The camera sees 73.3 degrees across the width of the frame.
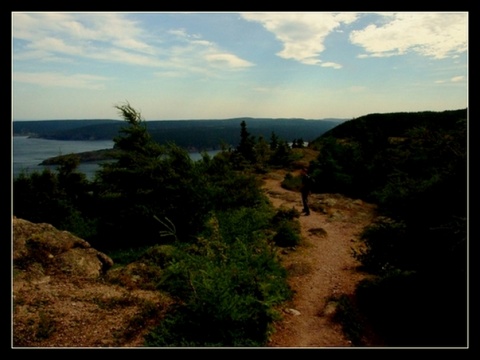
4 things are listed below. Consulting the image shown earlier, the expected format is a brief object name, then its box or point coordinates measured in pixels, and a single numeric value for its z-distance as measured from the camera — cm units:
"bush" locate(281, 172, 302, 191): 2280
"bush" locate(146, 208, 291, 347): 659
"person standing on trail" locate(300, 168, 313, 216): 1562
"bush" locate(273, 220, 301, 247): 1212
